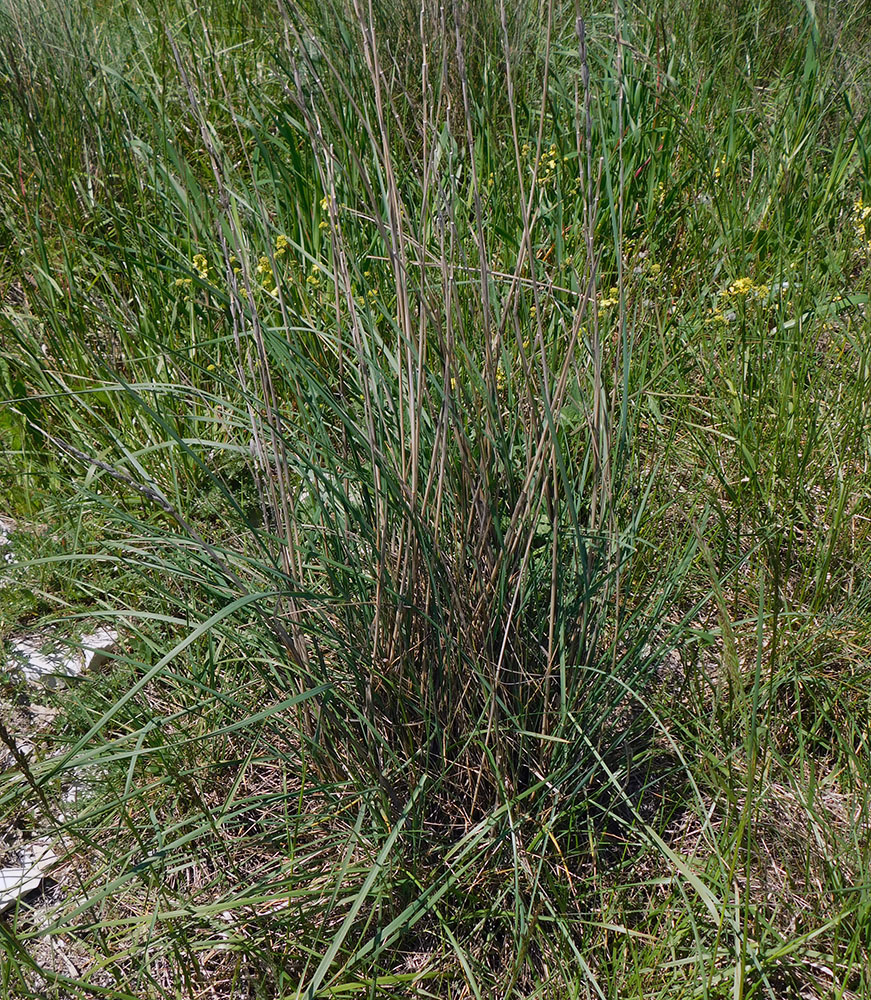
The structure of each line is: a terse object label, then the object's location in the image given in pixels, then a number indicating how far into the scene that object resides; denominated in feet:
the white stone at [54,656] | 6.03
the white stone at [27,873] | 4.90
